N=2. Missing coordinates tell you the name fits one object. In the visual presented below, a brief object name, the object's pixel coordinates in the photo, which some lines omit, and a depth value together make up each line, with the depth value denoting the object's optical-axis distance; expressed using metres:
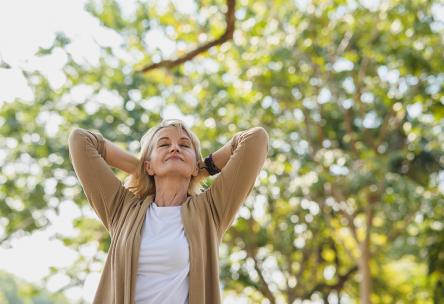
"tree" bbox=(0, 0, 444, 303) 9.83
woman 2.26
